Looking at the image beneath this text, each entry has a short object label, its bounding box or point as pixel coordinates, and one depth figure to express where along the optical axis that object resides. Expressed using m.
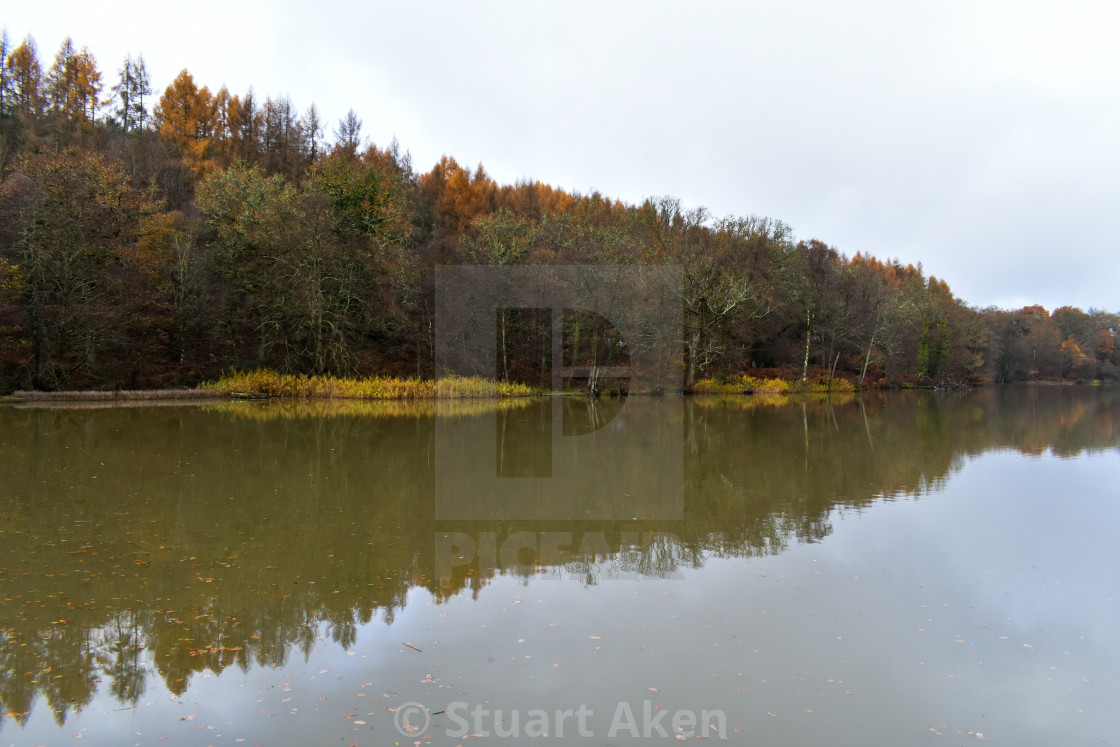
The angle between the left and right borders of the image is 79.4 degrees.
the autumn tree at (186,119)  48.45
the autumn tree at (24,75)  50.97
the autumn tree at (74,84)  50.69
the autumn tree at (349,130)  53.16
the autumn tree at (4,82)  50.09
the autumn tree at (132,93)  58.16
